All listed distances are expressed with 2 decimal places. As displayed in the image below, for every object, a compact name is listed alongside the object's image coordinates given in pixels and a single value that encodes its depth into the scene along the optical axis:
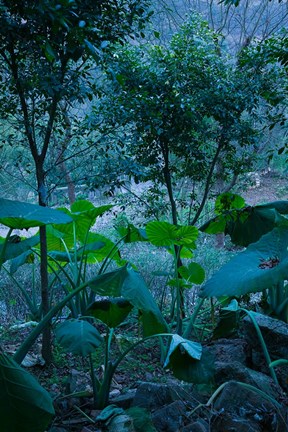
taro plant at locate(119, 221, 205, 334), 2.52
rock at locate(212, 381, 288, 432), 1.40
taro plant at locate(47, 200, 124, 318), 2.63
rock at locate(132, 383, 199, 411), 1.61
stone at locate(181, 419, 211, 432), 1.39
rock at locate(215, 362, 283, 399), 1.74
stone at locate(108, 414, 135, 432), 1.41
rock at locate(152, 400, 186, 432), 1.46
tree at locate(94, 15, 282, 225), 3.08
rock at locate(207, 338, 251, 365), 2.25
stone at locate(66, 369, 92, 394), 1.80
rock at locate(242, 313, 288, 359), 2.13
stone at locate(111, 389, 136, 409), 1.71
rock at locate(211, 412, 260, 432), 1.38
